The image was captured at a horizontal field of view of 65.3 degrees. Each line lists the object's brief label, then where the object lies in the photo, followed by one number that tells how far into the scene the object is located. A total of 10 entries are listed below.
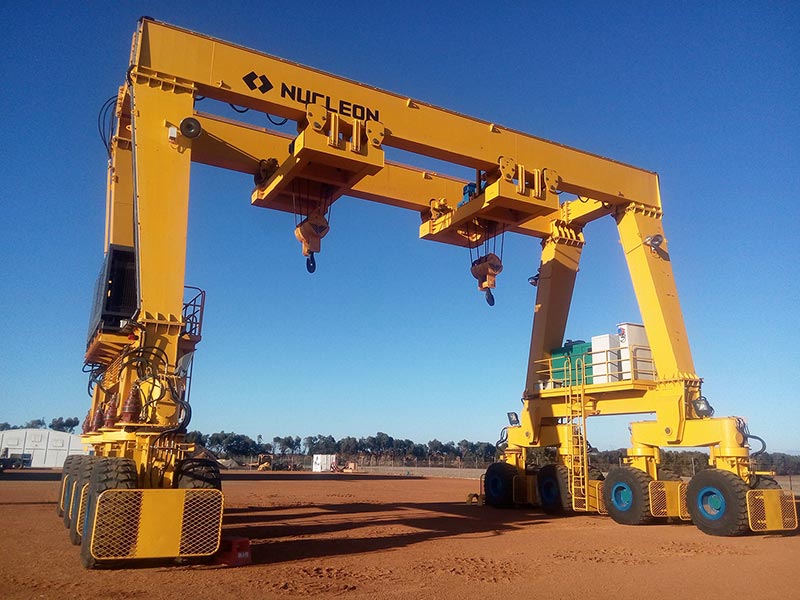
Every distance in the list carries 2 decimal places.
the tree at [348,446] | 116.49
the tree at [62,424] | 137.38
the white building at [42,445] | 56.88
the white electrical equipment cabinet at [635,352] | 14.09
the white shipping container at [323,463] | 57.17
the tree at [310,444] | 116.12
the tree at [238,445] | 96.49
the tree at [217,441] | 94.38
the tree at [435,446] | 118.68
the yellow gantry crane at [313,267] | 7.97
